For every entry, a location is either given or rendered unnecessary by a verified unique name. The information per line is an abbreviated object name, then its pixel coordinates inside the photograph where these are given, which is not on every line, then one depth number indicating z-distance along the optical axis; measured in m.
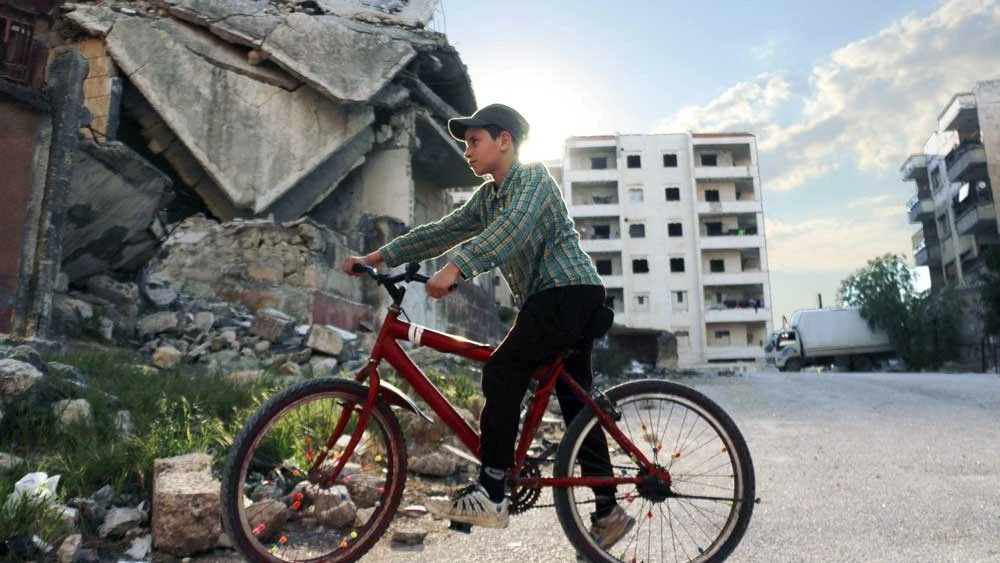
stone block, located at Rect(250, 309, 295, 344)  9.27
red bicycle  2.59
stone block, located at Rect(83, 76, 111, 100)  14.20
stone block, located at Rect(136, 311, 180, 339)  8.73
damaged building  8.88
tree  35.44
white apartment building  51.66
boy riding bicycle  2.52
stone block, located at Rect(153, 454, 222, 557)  2.82
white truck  35.22
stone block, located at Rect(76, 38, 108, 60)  14.70
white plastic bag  2.68
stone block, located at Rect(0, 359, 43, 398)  3.78
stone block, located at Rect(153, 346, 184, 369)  7.40
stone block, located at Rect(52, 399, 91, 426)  3.88
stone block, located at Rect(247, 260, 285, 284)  10.74
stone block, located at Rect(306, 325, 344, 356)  9.01
